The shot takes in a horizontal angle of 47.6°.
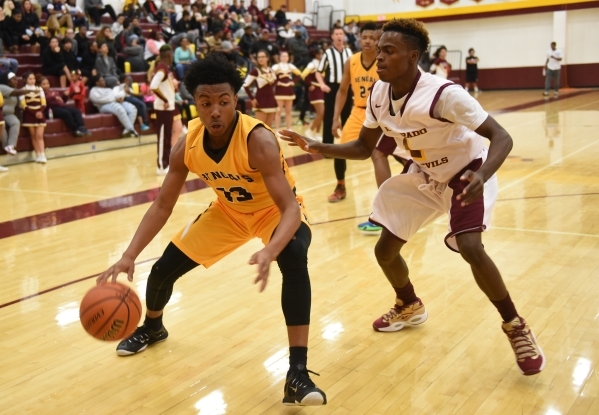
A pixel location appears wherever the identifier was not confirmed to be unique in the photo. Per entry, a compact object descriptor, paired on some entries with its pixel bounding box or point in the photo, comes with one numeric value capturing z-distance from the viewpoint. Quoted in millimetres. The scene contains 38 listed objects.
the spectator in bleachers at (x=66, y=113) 12797
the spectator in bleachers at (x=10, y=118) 11523
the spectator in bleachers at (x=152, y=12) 19219
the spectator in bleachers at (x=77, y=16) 16328
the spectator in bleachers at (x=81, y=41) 14783
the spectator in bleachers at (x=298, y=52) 19875
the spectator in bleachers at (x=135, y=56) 15961
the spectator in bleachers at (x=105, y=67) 14378
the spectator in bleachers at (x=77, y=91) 13375
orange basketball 3168
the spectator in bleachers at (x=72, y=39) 14469
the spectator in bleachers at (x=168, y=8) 19641
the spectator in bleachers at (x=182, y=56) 15753
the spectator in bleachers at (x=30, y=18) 15234
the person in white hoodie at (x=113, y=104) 13914
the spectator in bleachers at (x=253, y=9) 23281
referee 8391
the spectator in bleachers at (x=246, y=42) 19130
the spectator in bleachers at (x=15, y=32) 14719
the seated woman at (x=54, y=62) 13898
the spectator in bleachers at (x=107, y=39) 14979
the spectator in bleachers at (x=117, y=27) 17039
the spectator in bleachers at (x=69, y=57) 14203
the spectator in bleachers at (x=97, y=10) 17780
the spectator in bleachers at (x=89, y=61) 14383
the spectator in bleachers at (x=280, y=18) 23969
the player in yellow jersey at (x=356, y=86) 6812
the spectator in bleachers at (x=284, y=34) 21484
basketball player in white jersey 3256
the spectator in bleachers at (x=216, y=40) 16998
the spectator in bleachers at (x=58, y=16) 14930
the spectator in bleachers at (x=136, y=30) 16859
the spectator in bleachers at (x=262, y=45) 18391
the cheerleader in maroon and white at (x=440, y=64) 22484
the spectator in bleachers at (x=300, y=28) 22264
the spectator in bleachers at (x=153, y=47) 16625
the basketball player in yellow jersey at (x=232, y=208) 3055
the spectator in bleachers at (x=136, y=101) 14422
